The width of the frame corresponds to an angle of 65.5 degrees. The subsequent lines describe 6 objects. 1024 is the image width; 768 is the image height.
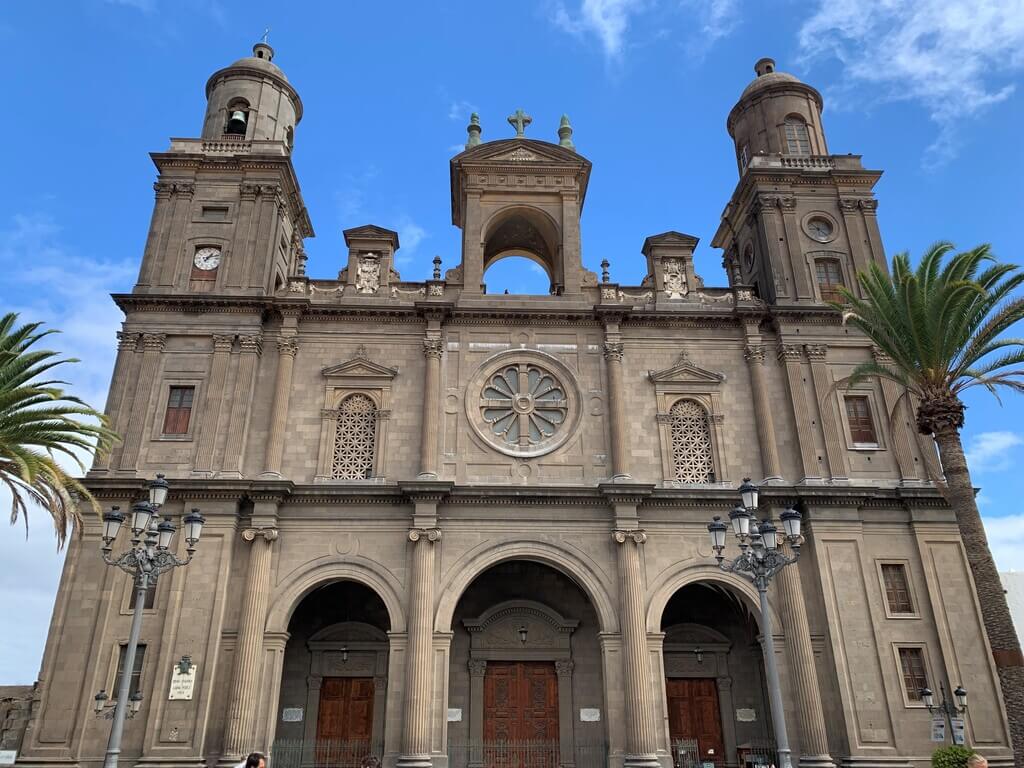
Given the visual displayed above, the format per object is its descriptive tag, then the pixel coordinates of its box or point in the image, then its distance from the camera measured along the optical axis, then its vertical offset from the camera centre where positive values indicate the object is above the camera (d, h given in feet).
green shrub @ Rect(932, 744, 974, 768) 57.67 -1.36
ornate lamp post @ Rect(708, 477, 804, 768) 47.06 +10.58
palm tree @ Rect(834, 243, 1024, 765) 59.72 +28.50
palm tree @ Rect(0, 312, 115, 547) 60.08 +22.63
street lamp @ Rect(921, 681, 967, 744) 66.64 +2.40
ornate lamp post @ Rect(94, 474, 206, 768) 44.83 +10.91
